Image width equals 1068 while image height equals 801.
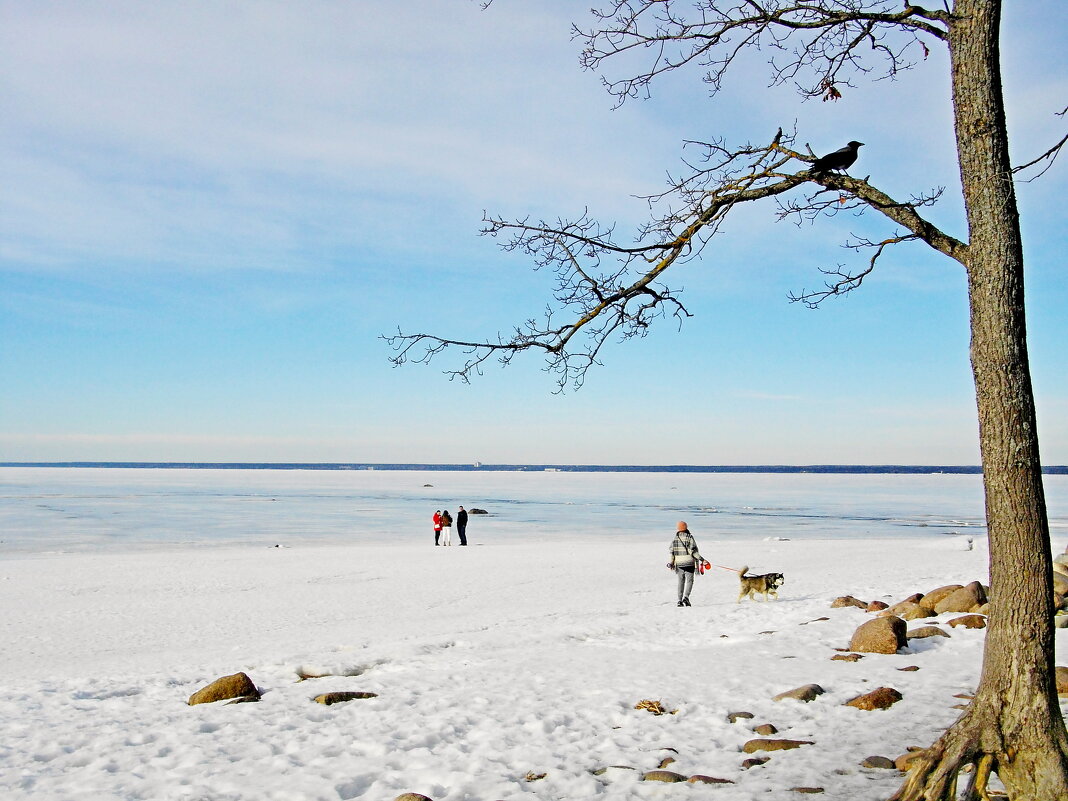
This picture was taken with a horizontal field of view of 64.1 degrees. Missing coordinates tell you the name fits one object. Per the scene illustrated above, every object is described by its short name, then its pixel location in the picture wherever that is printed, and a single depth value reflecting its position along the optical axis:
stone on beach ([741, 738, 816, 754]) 7.25
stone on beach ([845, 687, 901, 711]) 8.37
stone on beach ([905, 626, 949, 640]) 11.71
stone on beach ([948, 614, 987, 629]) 12.08
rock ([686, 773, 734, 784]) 6.46
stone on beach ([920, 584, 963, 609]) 13.91
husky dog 17.55
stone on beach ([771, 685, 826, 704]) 8.81
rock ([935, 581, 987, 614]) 13.34
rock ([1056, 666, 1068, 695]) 7.91
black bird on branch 6.13
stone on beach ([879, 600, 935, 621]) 13.36
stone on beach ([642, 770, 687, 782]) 6.57
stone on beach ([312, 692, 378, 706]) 9.11
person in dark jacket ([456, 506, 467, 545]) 33.06
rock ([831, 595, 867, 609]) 15.59
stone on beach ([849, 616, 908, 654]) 11.01
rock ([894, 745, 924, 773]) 6.39
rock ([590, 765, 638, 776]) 6.85
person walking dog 17.21
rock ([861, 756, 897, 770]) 6.53
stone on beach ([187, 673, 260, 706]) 9.30
